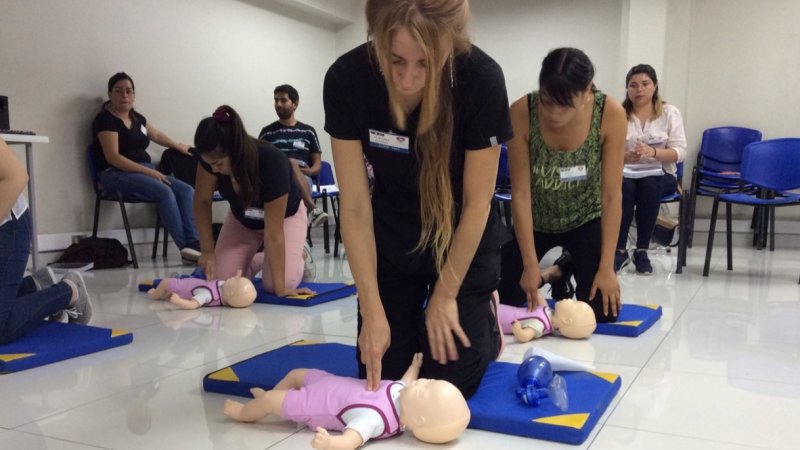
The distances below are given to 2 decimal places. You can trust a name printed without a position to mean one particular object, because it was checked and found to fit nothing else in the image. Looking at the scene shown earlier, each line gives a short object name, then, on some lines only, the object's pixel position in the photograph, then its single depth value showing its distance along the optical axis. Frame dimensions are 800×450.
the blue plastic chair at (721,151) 5.73
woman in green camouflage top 2.34
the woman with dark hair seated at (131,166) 4.47
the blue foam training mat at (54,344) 1.99
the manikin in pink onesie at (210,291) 2.96
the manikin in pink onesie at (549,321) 2.29
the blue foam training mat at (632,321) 2.38
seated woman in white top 3.87
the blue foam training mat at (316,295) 3.00
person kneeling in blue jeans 1.99
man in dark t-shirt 5.17
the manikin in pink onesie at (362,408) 1.37
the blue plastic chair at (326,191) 4.97
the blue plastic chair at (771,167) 3.95
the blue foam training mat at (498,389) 1.44
